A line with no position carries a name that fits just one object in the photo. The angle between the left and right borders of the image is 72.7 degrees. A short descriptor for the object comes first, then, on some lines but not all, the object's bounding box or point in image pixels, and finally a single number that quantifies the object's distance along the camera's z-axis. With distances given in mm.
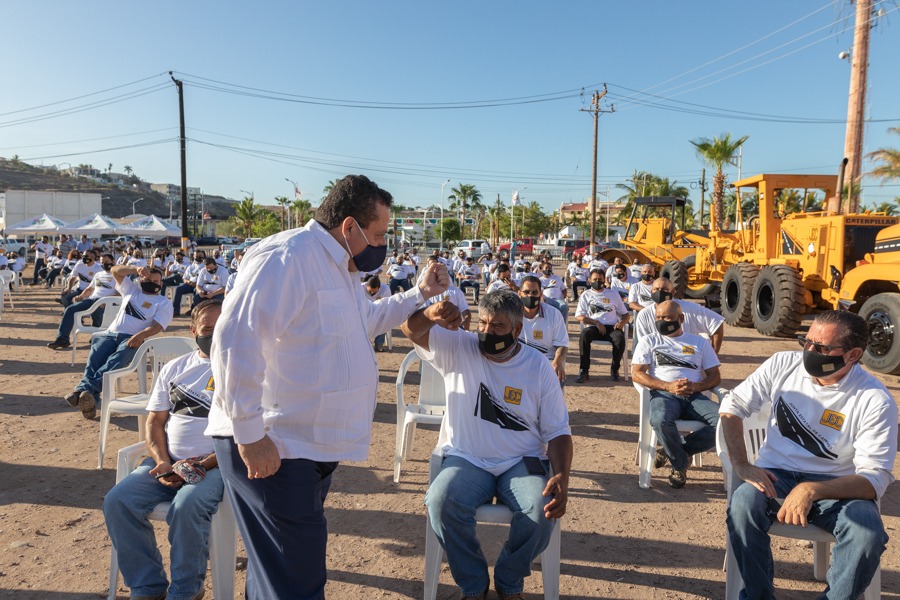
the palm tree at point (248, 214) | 70938
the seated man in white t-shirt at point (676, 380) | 4441
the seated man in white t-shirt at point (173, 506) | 2740
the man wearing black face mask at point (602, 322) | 8125
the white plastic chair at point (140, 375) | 4645
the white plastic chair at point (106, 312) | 7957
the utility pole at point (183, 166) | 24547
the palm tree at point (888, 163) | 19578
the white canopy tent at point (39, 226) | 24438
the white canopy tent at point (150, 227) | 24155
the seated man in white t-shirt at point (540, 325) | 6129
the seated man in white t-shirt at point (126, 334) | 5871
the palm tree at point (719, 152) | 26375
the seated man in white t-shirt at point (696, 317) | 6367
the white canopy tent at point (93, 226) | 24703
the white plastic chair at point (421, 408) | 4613
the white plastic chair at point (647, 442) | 4516
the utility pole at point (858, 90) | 13812
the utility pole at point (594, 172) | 29297
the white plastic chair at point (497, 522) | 2932
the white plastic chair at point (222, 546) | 2814
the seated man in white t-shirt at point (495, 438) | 2842
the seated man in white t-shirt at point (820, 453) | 2643
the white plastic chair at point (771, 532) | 2768
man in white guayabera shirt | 1835
